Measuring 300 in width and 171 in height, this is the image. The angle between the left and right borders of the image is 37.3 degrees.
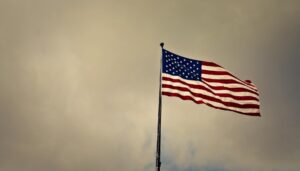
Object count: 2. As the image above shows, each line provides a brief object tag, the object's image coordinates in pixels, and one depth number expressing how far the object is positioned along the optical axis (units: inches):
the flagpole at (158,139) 969.9
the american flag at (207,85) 1101.7
